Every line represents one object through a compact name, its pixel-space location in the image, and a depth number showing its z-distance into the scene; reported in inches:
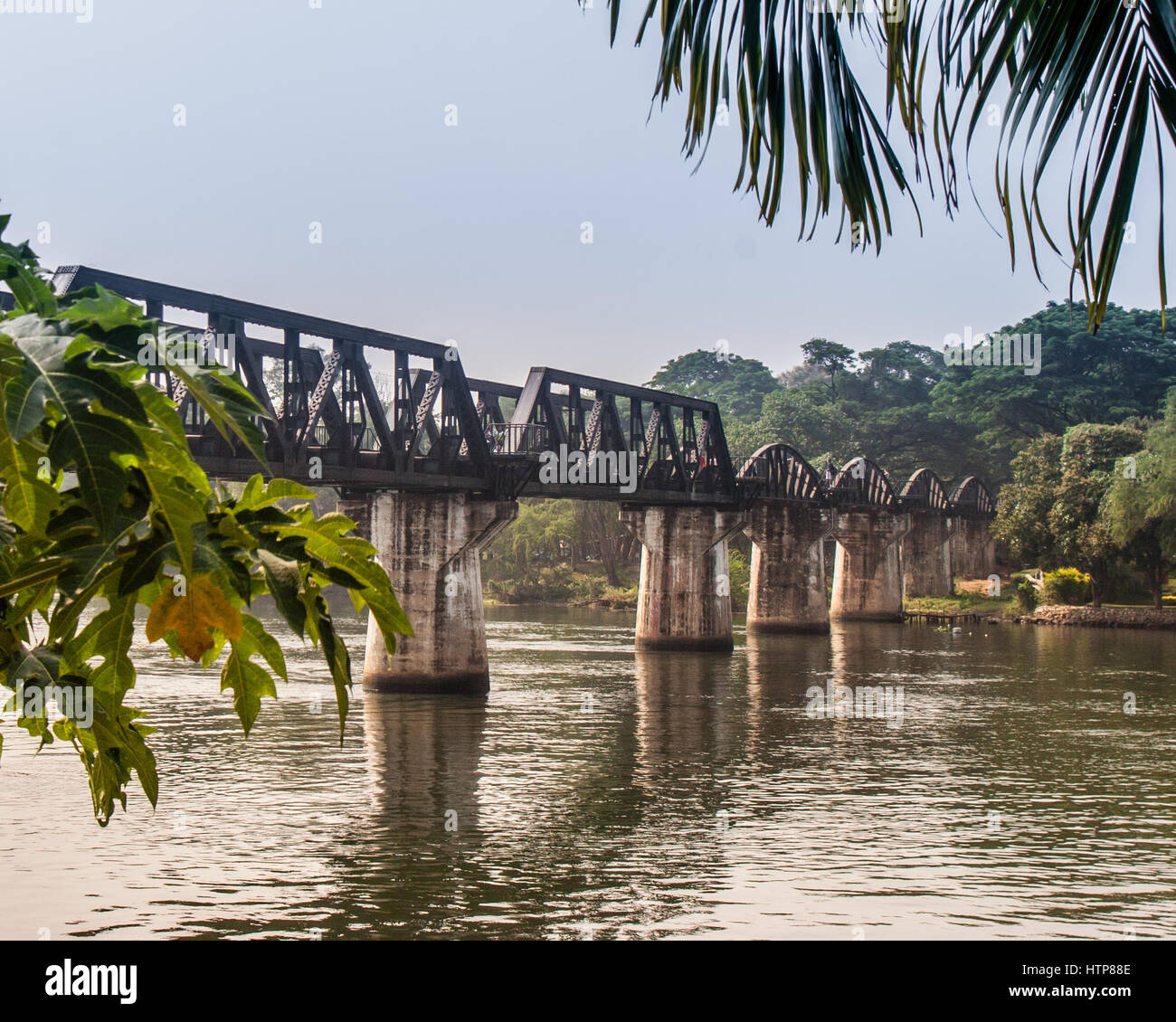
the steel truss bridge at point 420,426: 1333.7
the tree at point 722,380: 6766.7
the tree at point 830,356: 5615.2
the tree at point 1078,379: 4222.4
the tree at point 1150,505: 2952.8
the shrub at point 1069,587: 3326.8
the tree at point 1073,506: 3212.8
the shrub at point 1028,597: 3479.3
